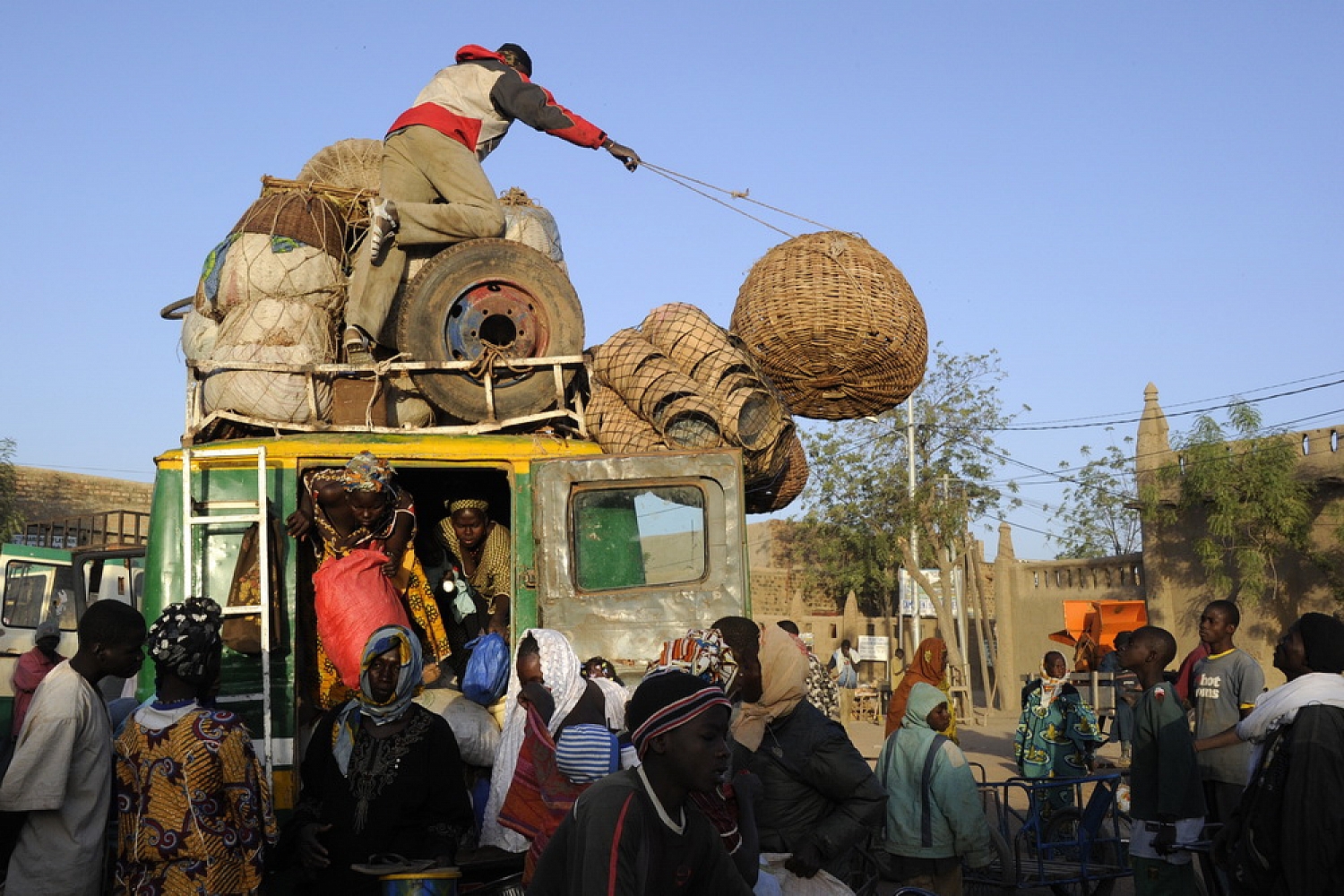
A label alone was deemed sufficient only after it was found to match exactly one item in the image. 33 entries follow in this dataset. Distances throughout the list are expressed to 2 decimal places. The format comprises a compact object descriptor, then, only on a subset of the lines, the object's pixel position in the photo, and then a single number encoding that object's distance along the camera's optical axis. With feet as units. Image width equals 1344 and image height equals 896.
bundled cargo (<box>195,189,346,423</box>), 23.54
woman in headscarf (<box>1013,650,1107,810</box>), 33.40
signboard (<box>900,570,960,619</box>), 109.28
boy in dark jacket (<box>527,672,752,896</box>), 9.63
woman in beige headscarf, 15.72
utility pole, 104.37
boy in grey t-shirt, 24.32
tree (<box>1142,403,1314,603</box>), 76.54
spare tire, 24.22
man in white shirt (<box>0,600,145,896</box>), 14.73
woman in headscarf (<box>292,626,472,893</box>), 15.49
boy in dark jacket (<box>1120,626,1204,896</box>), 21.04
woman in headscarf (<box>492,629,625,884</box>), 15.42
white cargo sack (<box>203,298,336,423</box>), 23.40
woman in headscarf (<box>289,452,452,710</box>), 21.65
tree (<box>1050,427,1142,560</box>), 152.66
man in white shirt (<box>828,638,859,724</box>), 81.45
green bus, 21.34
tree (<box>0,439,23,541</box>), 95.86
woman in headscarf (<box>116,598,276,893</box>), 14.44
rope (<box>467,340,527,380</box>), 24.14
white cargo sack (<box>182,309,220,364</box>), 25.54
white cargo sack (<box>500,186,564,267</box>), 27.30
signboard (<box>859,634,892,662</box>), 105.91
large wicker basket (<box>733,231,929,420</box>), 24.91
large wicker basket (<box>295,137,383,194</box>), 28.66
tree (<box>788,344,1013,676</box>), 106.01
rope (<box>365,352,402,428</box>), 23.65
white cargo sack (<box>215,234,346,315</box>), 25.00
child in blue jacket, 21.58
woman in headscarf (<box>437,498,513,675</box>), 26.32
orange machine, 66.22
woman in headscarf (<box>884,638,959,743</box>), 24.66
